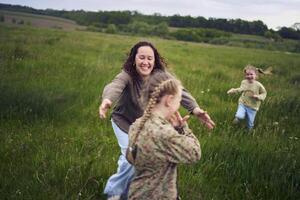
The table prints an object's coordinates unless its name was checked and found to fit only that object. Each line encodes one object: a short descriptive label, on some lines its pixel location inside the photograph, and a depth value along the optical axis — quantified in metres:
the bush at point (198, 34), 59.94
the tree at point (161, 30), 64.53
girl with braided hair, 2.56
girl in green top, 6.33
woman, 3.50
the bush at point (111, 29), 62.31
